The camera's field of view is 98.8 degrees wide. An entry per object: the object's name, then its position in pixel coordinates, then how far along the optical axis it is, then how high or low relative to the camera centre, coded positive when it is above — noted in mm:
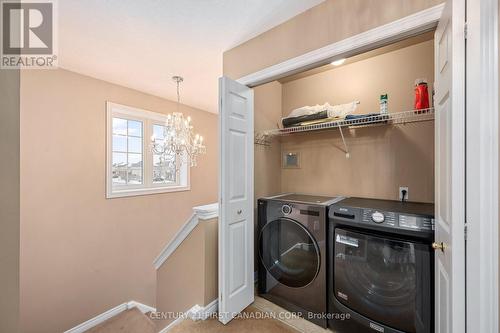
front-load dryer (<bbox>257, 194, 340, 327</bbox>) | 1659 -741
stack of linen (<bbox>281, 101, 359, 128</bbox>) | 1919 +496
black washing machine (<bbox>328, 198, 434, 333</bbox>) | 1252 -652
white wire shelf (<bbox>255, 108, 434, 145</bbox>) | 1649 +394
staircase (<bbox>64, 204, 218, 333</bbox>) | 1956 -1110
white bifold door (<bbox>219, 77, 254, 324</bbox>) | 1690 -277
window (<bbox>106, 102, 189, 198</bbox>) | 3008 +161
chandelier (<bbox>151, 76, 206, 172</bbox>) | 2611 +362
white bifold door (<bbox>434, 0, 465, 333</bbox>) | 808 -20
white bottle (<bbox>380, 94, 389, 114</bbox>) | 1738 +506
